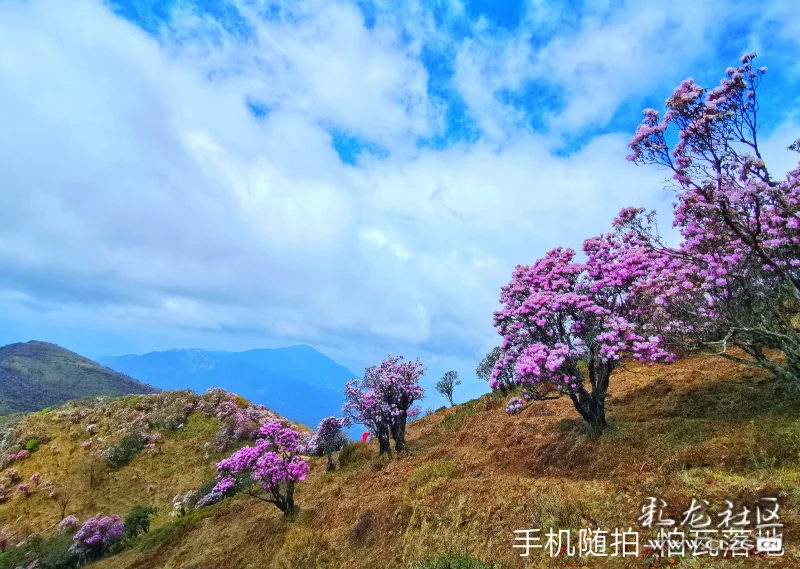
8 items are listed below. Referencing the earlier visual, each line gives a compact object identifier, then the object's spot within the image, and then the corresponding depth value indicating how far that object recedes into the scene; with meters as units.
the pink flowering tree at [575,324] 12.19
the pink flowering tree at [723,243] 9.37
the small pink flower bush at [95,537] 21.62
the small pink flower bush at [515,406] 14.89
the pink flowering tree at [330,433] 25.70
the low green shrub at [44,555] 21.53
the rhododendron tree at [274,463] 16.86
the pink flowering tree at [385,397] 22.23
